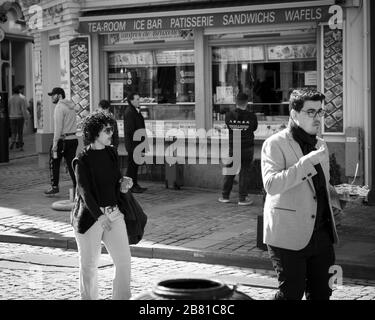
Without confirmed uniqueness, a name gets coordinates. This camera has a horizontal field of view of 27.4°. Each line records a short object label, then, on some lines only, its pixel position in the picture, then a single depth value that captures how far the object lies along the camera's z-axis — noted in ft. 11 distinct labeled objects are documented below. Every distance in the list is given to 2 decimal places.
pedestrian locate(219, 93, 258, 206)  41.70
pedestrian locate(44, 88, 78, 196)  42.75
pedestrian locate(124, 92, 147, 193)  45.91
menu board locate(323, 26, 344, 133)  43.27
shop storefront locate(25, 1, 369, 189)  42.80
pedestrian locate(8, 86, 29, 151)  74.84
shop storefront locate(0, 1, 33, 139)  94.94
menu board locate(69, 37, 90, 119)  53.42
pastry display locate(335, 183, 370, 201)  31.39
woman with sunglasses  20.38
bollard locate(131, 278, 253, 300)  11.70
